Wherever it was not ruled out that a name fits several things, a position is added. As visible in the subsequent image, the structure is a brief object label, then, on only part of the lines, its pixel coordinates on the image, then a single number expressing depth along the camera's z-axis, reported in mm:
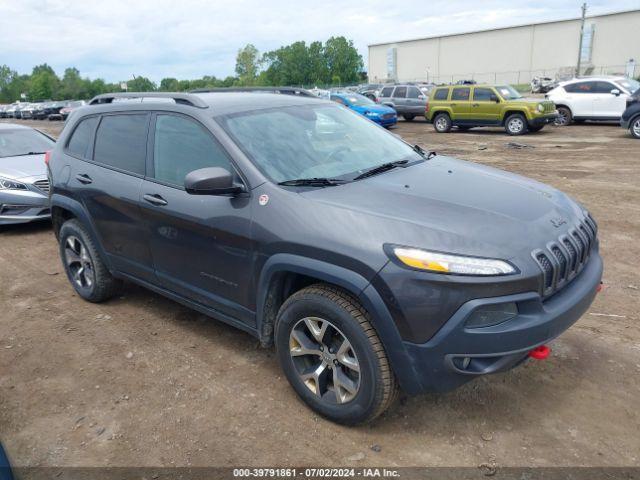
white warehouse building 66875
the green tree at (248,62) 97688
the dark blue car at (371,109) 20594
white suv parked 17641
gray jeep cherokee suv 2533
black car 14617
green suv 17406
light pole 60634
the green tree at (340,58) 108125
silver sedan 7273
